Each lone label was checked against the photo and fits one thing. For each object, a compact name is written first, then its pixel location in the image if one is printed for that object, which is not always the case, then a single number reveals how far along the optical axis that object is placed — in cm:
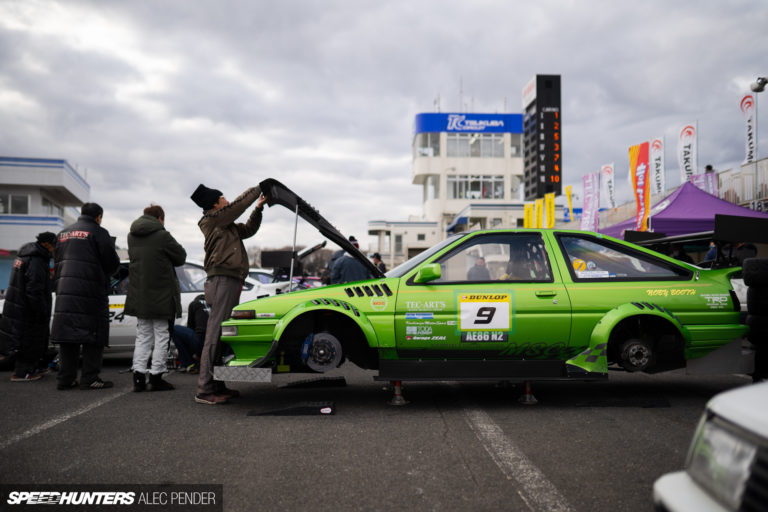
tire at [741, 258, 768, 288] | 447
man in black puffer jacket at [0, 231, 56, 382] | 625
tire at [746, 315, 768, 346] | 445
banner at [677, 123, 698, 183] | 1661
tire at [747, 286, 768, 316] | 442
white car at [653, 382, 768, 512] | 132
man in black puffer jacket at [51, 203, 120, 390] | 550
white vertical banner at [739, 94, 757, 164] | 1568
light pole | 1110
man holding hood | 478
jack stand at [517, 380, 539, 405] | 467
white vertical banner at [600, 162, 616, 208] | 2173
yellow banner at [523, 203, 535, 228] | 2915
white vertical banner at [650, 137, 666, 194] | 1736
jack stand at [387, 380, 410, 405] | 466
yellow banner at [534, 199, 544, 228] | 2720
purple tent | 1160
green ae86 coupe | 441
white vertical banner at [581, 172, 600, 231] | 2042
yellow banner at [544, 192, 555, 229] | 2599
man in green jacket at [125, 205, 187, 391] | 527
